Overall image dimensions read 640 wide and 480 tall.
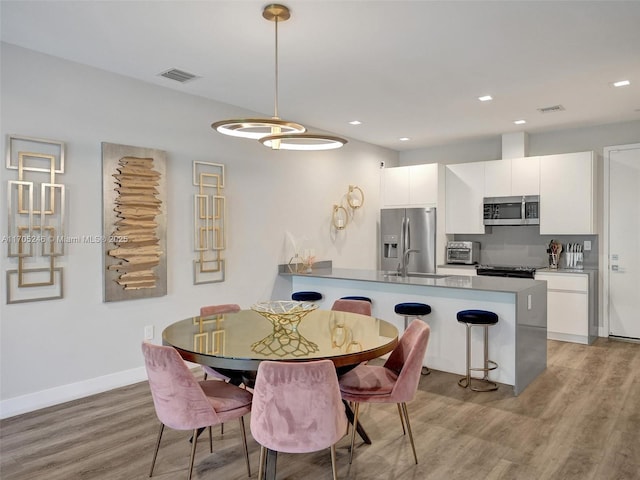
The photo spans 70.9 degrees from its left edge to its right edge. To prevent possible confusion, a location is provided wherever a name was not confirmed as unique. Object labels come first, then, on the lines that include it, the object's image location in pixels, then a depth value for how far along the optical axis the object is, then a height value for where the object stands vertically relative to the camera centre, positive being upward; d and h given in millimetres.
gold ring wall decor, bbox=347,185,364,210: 6531 +630
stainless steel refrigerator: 6441 +40
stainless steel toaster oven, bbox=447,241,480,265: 6352 -175
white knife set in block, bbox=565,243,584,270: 5805 -202
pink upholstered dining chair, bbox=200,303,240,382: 3363 -543
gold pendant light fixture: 2680 +705
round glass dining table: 2180 -554
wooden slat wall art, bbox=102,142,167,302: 3828 +146
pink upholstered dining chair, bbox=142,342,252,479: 2156 -773
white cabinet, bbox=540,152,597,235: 5441 +586
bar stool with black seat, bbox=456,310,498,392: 3742 -920
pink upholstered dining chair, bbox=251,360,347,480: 1947 -742
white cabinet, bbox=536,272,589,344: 5305 -789
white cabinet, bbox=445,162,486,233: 6312 +614
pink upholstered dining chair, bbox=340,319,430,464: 2459 -819
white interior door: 5441 -4
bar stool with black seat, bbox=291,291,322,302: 4938 -625
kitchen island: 3826 -658
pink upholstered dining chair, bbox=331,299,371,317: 3518 -532
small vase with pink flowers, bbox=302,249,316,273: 5465 -281
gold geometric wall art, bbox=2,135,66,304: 3297 +142
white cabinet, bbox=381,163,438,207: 6512 +810
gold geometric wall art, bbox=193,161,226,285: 4499 +169
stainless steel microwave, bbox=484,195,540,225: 5855 +403
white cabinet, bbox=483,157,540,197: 5828 +846
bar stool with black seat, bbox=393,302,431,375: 4117 -644
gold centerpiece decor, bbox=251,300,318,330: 2697 -457
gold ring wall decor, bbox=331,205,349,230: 6296 +313
